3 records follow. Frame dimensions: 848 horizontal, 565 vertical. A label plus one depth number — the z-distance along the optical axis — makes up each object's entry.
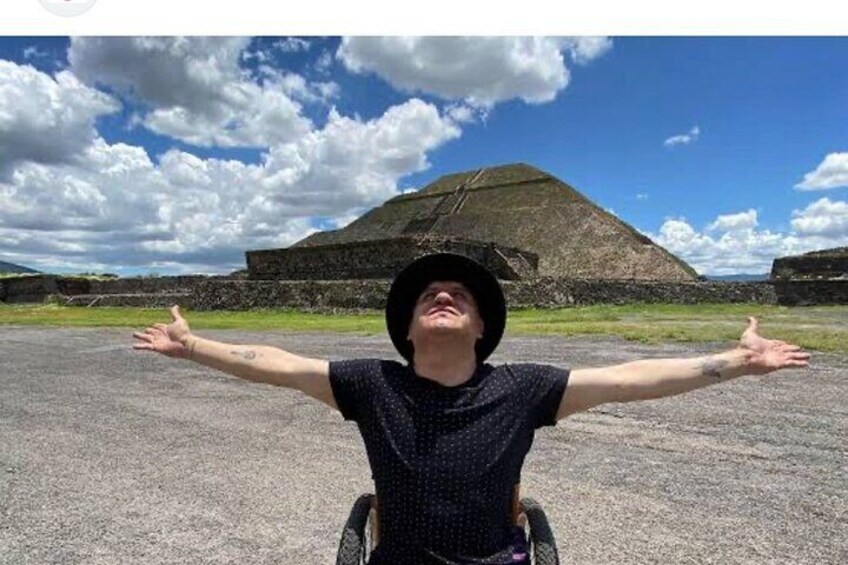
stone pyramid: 51.22
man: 2.36
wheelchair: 2.46
